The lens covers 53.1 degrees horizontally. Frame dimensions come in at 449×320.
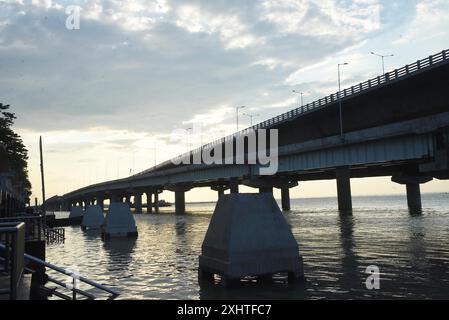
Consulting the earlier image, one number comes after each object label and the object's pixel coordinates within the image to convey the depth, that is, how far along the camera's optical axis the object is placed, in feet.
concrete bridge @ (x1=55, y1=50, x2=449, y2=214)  159.94
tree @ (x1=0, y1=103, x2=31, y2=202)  261.73
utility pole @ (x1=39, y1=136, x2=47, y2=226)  126.96
